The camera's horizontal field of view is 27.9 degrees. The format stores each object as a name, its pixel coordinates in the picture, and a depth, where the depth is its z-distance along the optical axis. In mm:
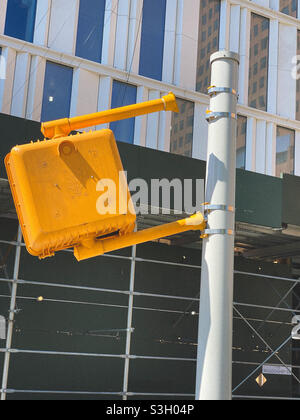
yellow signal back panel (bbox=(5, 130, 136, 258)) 2979
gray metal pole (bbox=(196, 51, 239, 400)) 3230
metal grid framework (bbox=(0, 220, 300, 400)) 11008
